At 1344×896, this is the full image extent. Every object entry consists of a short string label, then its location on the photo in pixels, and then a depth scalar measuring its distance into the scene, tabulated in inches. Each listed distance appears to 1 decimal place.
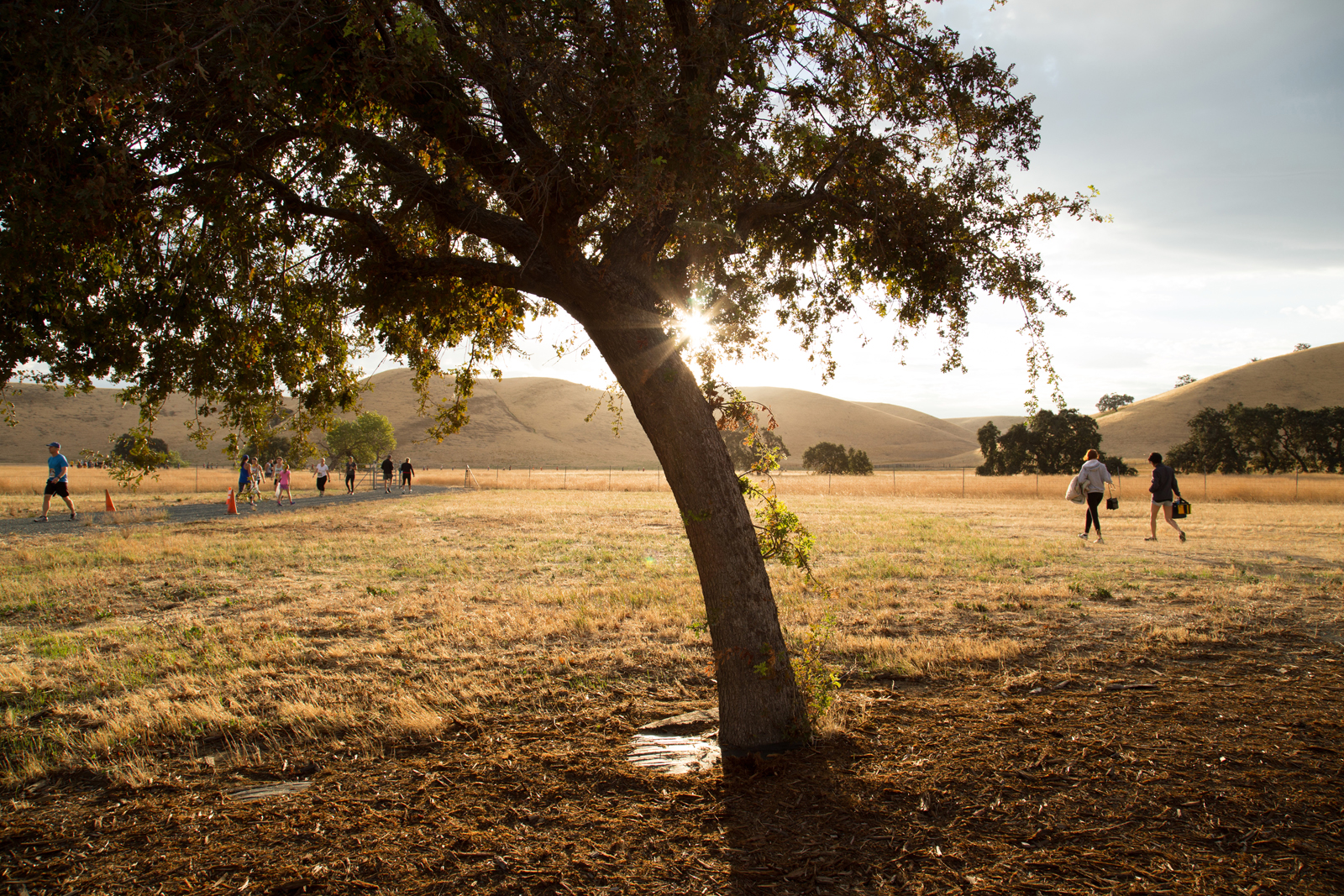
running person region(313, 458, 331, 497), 1302.9
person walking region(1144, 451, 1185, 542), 623.2
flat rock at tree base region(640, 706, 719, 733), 208.2
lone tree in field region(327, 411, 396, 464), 2704.2
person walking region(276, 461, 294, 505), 1113.8
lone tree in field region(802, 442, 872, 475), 2832.2
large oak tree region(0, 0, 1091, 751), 148.6
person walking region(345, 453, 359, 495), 1358.5
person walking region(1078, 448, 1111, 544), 634.8
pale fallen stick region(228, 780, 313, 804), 168.1
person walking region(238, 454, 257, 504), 997.5
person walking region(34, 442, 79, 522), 778.2
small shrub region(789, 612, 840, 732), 194.7
